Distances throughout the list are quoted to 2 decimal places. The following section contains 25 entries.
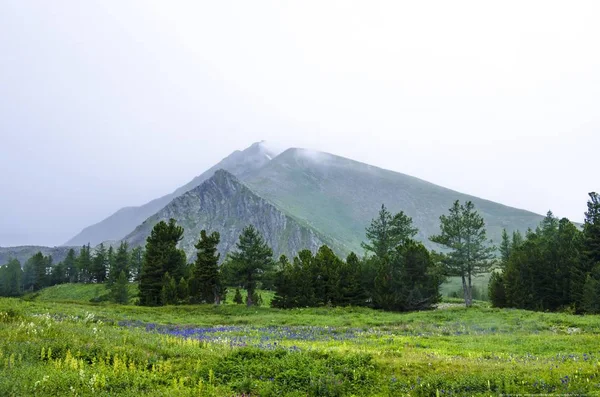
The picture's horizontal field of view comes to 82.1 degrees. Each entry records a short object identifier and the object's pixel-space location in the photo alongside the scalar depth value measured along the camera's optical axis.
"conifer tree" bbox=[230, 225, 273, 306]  51.38
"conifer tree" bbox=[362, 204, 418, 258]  62.41
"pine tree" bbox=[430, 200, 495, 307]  47.78
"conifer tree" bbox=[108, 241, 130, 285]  104.06
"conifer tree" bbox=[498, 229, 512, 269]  88.19
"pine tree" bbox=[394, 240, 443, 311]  45.28
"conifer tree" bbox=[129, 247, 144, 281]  114.00
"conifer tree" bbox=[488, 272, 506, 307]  58.98
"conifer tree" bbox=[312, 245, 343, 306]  52.40
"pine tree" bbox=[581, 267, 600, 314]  37.84
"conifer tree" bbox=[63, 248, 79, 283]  131.62
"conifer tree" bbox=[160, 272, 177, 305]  57.34
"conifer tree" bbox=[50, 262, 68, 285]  131.00
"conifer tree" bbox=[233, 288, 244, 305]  68.99
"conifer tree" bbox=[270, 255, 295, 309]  54.09
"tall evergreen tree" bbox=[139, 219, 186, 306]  60.62
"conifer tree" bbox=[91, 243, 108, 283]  120.06
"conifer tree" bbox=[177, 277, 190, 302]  58.91
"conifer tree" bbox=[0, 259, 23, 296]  116.81
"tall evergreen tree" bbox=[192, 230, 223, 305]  54.31
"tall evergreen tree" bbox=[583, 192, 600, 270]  43.12
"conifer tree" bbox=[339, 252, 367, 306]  52.28
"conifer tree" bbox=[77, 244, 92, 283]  121.31
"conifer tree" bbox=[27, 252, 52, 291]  128.62
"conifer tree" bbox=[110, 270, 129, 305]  77.19
